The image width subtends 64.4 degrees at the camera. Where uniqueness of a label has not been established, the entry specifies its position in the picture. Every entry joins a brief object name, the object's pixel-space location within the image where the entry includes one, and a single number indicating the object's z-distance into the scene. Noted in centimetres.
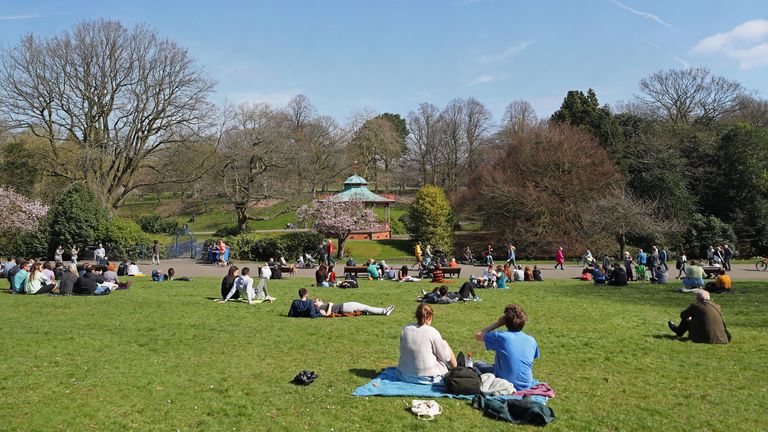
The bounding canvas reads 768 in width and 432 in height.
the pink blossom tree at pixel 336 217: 4112
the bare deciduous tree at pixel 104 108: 3972
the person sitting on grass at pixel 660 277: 2309
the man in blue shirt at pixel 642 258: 2762
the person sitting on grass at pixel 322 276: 2173
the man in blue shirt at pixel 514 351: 806
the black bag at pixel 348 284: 2167
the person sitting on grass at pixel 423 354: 841
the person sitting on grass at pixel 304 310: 1458
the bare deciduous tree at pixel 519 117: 8575
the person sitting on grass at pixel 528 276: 2500
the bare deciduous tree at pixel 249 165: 4622
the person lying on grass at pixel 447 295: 1706
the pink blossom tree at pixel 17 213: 3719
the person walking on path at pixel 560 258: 3149
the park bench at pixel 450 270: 2540
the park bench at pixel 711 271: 2447
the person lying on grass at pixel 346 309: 1469
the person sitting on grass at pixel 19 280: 1895
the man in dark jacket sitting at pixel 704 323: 1141
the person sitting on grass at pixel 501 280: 2164
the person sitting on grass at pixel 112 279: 2046
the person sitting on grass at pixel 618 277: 2200
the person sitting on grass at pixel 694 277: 1964
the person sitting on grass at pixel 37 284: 1875
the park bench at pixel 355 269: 2531
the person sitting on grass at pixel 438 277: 2380
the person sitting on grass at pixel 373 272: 2467
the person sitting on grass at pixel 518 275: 2467
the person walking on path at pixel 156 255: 3262
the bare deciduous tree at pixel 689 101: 6156
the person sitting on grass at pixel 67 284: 1852
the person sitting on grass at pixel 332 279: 2219
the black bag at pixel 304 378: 858
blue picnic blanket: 792
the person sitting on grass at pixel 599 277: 2298
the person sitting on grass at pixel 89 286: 1867
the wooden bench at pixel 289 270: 2672
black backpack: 788
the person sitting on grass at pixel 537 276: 2492
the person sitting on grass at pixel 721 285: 1930
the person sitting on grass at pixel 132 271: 2664
